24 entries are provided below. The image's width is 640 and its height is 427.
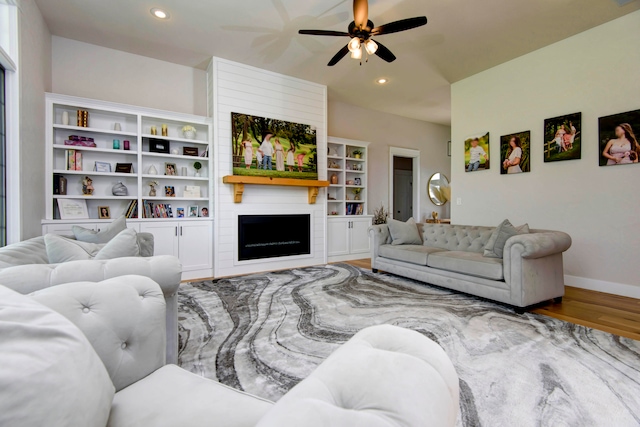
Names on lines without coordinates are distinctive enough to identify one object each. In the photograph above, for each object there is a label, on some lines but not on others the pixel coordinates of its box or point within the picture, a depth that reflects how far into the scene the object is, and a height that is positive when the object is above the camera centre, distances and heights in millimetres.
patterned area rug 1555 -979
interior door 7931 +435
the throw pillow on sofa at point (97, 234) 2240 -167
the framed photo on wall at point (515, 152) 4305 +866
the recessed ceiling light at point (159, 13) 3338 +2243
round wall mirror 7684 +577
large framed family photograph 4584 +1036
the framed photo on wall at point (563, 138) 3809 +963
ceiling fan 2740 +1741
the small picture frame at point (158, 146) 4289 +947
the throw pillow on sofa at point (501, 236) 3109 -268
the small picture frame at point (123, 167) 4067 +604
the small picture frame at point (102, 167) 3982 +601
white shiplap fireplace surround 4465 +1026
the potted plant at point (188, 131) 4461 +1199
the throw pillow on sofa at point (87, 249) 1543 -205
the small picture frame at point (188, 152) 4539 +904
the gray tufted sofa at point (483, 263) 2836 -578
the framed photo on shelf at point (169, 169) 4398 +626
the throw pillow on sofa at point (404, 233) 4398 -323
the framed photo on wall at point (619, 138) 3366 +841
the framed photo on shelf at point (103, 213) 4012 -16
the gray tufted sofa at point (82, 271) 1161 -264
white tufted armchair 512 -341
